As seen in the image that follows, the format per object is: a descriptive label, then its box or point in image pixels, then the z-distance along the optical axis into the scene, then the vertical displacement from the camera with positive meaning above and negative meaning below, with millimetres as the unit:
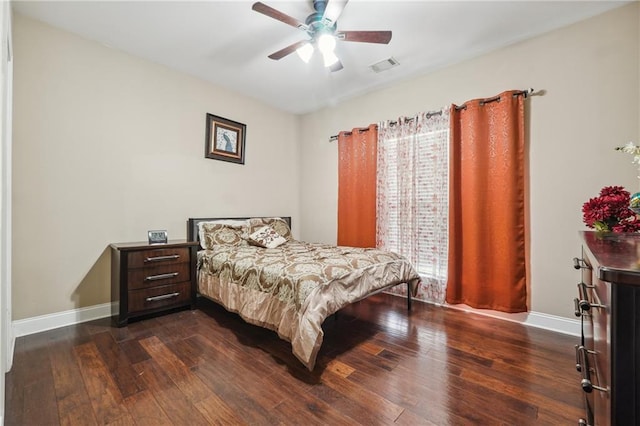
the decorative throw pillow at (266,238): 3287 -315
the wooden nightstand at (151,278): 2455 -635
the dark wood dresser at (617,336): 564 -280
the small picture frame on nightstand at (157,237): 2783 -254
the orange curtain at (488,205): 2570 +79
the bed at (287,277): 1841 -535
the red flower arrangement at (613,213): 1439 +2
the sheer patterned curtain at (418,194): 3053 +231
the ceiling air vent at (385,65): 2989 +1701
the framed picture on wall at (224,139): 3512 +1002
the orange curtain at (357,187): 3613 +366
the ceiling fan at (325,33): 2014 +1427
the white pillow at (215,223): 3155 -145
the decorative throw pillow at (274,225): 3637 -166
